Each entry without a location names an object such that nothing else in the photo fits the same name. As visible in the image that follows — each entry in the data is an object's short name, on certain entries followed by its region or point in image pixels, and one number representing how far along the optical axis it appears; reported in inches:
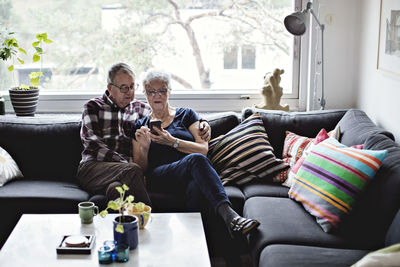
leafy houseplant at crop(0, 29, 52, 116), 149.3
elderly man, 127.2
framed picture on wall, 118.1
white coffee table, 84.0
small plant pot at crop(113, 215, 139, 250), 86.2
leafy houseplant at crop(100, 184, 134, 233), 87.1
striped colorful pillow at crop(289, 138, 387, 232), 97.3
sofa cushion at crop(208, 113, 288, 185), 128.2
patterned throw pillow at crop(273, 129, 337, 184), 123.7
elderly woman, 115.0
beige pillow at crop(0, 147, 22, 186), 127.6
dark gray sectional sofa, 90.7
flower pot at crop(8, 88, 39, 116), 149.3
